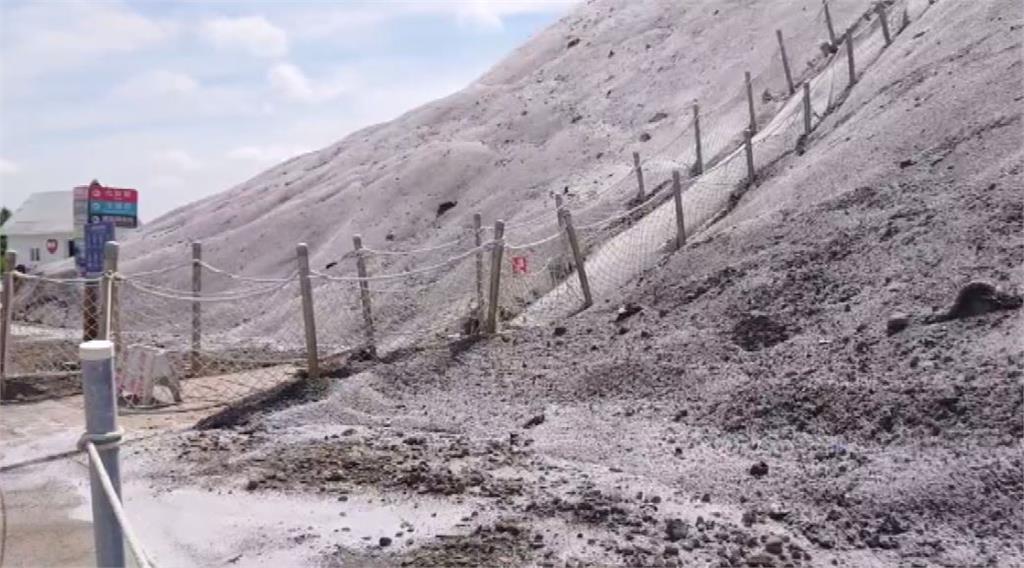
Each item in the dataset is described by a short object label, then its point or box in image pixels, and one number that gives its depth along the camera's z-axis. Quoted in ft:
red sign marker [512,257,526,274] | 43.50
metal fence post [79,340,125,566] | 10.22
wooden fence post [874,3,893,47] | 60.23
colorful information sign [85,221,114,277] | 42.06
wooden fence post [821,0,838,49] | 68.43
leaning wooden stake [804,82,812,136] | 50.29
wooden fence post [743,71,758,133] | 59.50
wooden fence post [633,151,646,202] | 56.95
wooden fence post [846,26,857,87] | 55.11
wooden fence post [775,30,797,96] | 64.95
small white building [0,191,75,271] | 189.06
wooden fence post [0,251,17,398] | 36.47
